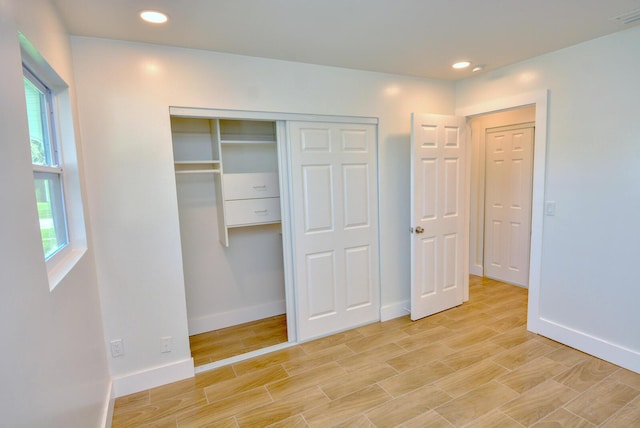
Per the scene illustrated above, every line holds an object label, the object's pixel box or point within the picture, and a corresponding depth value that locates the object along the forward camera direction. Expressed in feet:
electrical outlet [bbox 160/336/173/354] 8.04
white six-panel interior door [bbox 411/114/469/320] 10.62
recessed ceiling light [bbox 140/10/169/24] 6.09
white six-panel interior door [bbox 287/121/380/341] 9.59
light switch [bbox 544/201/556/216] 9.30
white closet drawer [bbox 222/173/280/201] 9.86
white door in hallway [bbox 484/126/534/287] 13.48
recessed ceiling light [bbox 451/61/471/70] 9.62
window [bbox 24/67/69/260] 5.14
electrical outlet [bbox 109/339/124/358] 7.61
